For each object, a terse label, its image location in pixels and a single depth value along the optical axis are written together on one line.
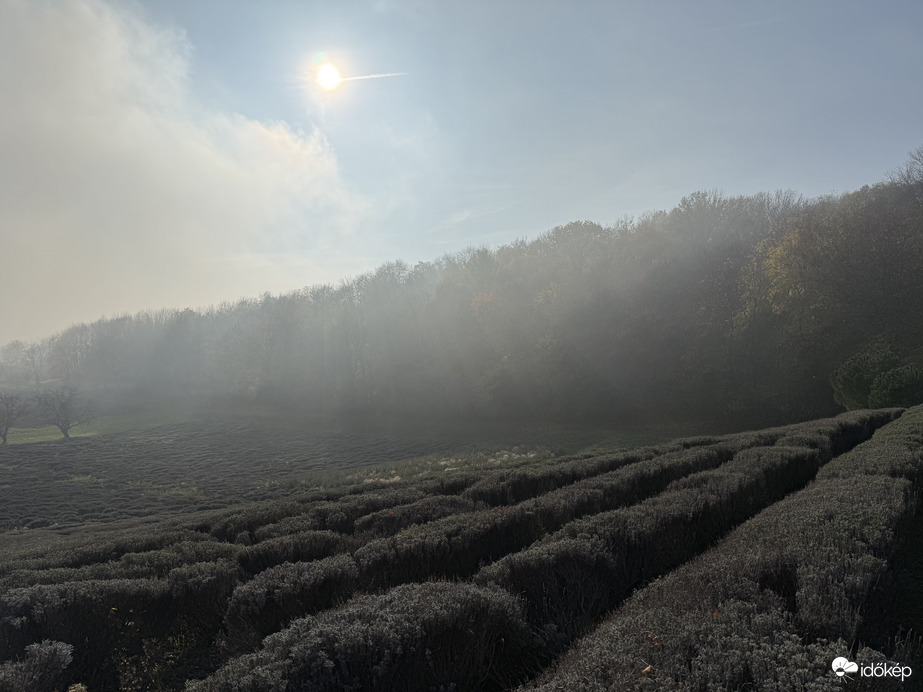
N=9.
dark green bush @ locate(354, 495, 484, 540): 9.34
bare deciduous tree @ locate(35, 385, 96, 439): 63.47
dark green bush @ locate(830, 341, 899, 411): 25.11
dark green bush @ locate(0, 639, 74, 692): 4.16
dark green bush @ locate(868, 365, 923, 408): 22.84
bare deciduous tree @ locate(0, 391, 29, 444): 58.22
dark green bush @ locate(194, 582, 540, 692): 3.42
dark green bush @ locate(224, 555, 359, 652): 5.27
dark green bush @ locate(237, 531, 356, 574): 7.78
